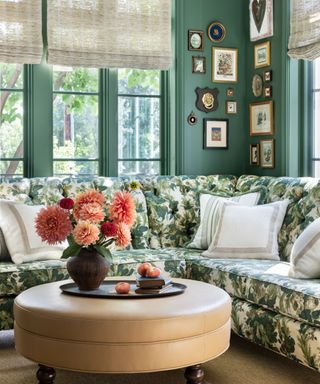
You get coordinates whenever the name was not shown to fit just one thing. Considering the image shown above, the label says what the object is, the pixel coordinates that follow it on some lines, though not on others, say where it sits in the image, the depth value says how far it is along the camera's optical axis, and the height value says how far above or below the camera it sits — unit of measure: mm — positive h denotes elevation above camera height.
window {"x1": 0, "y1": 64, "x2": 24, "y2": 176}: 5289 +214
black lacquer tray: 3209 -654
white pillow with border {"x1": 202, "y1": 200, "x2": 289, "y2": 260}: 4512 -538
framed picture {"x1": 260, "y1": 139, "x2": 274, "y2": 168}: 5496 -42
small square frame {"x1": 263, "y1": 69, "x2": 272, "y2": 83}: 5492 +548
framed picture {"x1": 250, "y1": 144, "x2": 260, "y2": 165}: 5699 -50
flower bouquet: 3309 -362
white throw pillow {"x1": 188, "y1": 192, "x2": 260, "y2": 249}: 4875 -464
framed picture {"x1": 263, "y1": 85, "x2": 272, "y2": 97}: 5500 +433
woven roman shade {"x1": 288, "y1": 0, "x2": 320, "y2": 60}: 4965 +824
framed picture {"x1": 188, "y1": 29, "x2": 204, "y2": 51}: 5688 +850
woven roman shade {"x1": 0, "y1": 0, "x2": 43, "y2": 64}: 5074 +832
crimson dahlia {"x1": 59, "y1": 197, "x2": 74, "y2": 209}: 3355 -250
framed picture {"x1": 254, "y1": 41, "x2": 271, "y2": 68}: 5535 +718
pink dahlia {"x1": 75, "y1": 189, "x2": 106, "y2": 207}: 3348 -228
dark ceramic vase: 3328 -552
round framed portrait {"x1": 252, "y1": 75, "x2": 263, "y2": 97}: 5629 +488
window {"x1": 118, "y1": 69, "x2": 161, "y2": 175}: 5668 +210
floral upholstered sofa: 3492 -676
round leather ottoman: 2889 -757
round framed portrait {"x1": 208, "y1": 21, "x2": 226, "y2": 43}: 5750 +924
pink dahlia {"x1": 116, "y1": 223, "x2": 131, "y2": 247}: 3373 -402
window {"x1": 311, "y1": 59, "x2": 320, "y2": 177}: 5230 +213
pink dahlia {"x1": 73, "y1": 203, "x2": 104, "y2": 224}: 3305 -293
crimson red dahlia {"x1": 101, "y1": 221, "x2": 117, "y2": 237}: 3336 -370
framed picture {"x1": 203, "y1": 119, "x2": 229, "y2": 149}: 5764 +119
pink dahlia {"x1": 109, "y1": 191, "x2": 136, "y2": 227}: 3383 -282
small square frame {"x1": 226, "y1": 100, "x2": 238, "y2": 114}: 5820 +329
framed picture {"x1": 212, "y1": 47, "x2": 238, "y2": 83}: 5770 +664
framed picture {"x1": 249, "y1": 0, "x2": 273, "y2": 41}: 5480 +994
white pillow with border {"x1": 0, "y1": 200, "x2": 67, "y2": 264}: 4301 -525
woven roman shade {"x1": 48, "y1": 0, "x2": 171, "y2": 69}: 5266 +862
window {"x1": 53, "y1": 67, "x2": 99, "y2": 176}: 5457 +210
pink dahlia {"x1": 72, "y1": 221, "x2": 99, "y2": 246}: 3277 -380
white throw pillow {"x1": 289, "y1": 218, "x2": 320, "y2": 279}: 3734 -566
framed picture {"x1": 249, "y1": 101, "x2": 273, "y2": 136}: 5505 +231
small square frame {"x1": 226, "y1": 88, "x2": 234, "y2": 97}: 5820 +448
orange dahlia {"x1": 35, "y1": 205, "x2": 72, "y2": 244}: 3316 -348
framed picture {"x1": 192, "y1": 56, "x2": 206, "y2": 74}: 5699 +661
